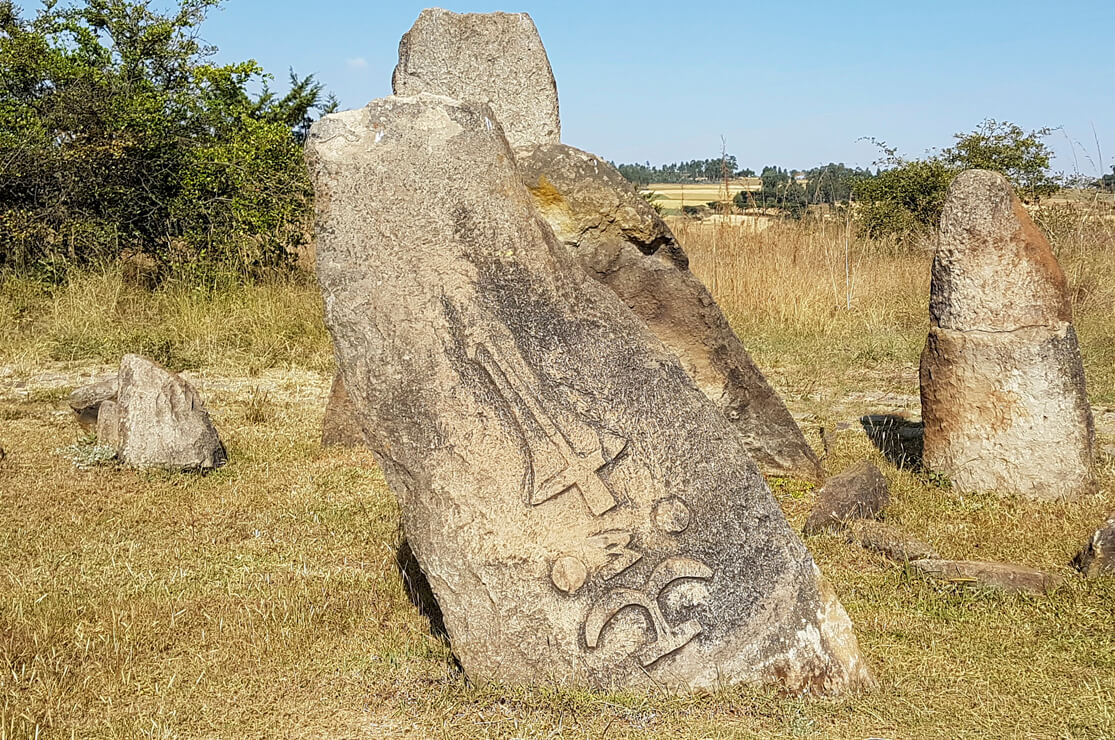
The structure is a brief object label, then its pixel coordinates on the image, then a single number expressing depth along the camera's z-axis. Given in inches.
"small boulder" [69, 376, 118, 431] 243.1
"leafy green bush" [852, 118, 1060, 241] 458.3
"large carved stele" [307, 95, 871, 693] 109.6
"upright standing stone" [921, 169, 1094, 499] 193.9
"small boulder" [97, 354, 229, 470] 212.4
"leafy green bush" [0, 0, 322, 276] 381.4
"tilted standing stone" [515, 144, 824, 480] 197.8
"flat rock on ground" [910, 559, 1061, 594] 146.2
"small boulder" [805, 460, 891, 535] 177.2
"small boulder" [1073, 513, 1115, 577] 151.7
